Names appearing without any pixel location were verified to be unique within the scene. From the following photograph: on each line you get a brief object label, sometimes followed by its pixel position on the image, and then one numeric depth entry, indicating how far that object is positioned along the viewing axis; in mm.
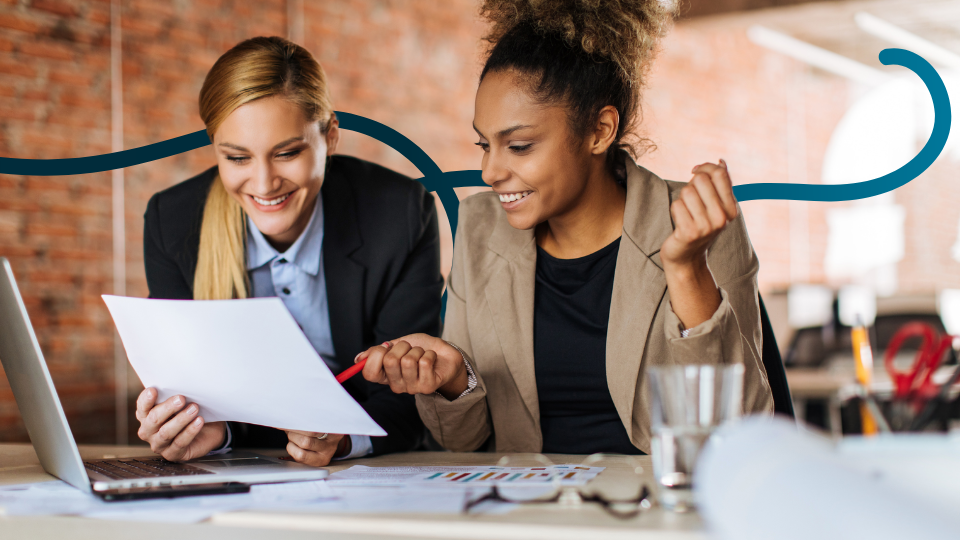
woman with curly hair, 1296
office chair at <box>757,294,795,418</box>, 1320
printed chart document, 837
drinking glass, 674
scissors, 1372
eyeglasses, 683
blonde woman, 1424
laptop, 805
